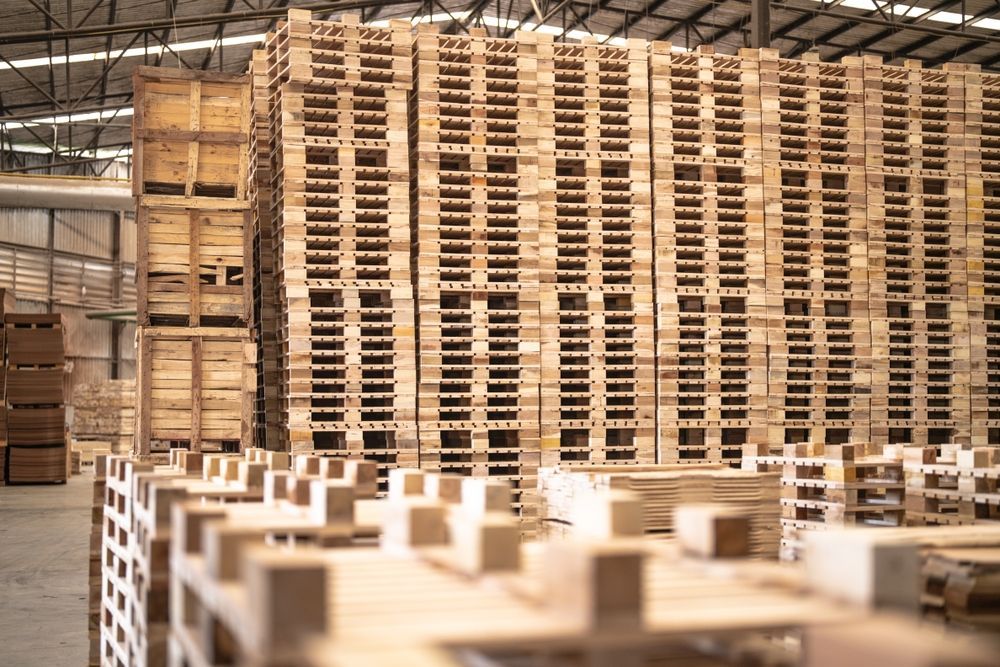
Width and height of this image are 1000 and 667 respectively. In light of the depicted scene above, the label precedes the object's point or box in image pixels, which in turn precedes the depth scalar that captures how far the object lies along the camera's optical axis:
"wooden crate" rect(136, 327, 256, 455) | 9.88
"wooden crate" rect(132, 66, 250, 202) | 10.09
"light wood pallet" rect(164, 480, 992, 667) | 1.89
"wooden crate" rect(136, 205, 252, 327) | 9.98
